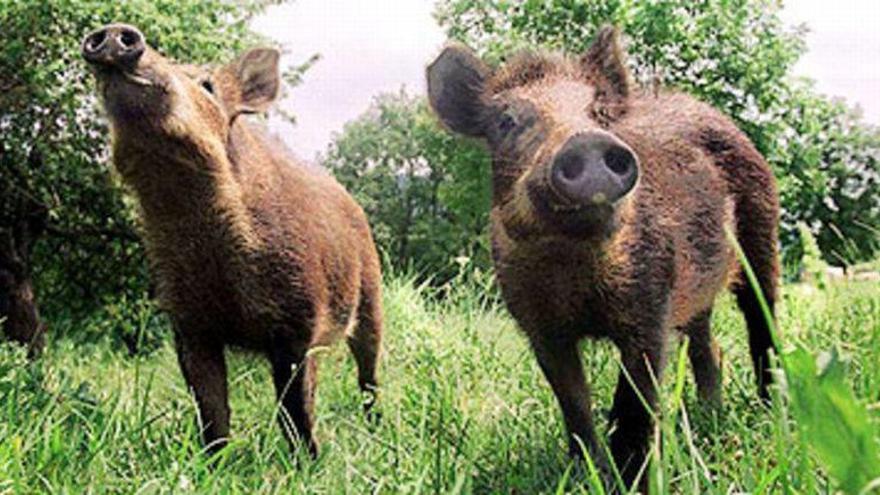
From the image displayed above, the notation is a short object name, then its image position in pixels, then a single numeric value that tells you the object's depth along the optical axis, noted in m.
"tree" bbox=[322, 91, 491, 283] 30.31
